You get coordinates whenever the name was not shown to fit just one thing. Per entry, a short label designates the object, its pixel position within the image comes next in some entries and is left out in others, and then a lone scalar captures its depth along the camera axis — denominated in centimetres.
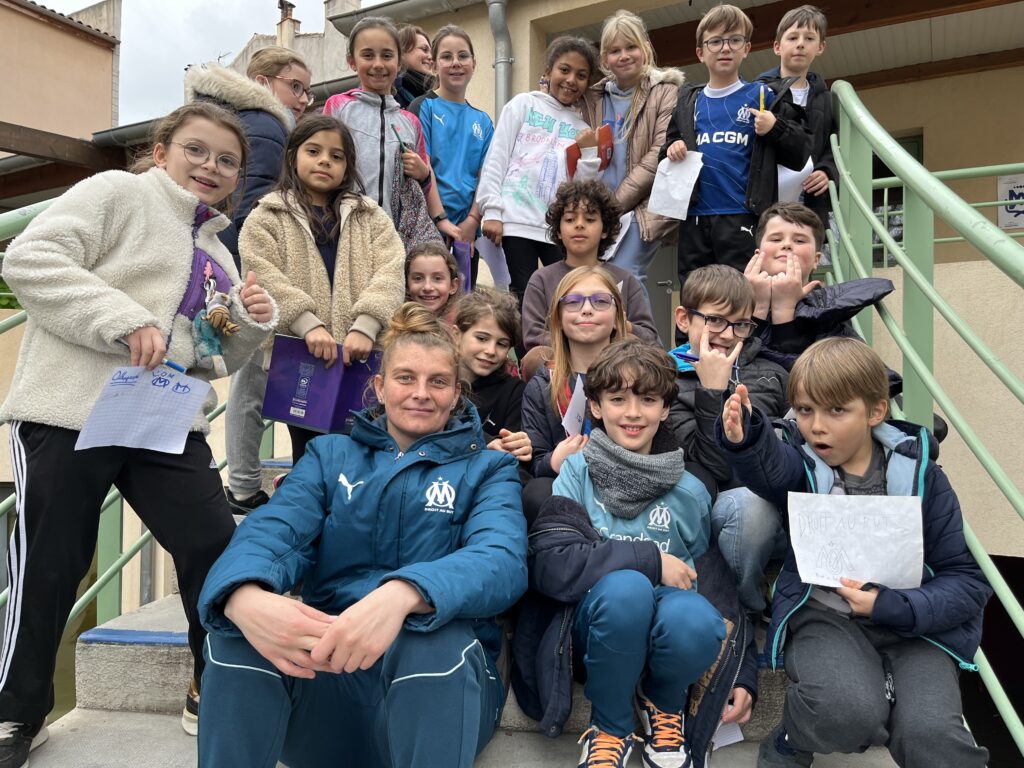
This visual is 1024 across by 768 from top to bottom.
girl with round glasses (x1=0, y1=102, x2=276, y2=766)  170
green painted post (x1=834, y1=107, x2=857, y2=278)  304
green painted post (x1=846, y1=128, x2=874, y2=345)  280
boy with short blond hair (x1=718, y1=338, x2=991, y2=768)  154
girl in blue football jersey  371
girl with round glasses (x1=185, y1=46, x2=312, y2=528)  276
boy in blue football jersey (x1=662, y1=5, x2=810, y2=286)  336
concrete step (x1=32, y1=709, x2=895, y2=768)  175
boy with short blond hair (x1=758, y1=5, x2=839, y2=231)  346
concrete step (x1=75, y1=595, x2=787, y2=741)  204
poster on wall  711
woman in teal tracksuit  140
